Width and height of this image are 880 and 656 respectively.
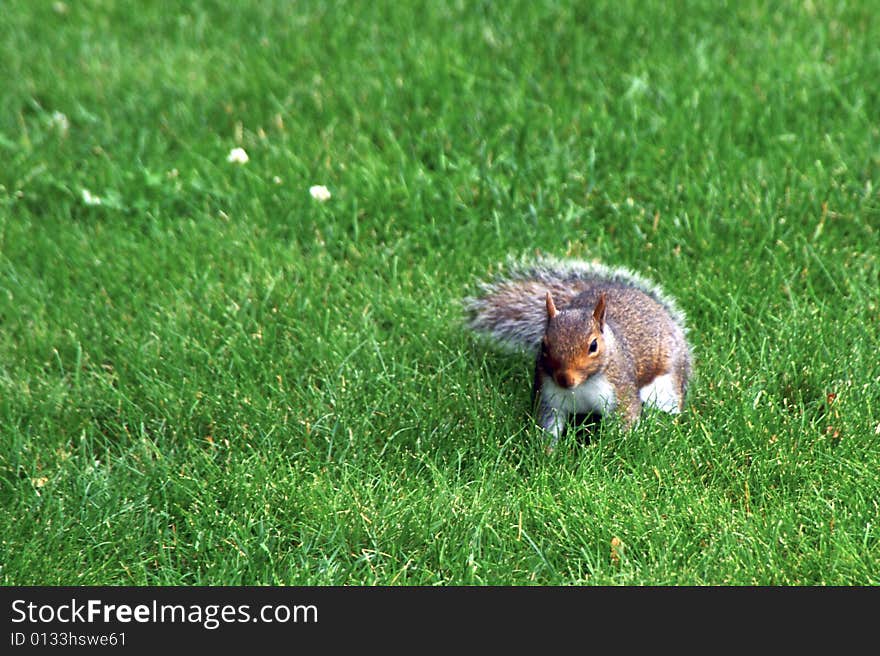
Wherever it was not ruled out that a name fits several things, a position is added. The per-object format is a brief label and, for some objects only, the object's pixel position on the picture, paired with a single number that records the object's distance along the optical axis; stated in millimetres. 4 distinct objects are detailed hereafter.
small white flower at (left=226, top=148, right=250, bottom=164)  9758
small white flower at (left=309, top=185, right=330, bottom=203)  9281
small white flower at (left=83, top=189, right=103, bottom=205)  9503
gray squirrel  6613
